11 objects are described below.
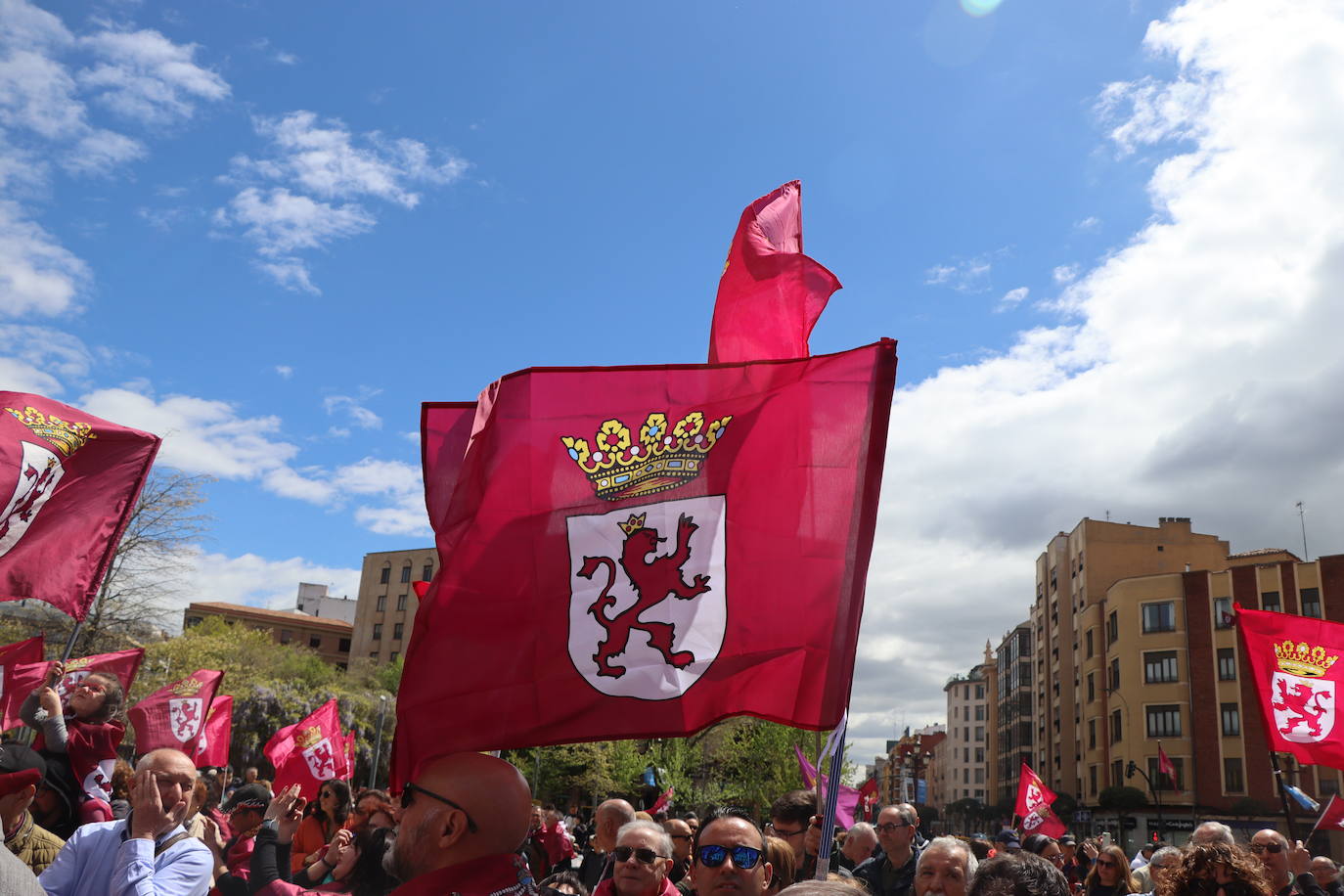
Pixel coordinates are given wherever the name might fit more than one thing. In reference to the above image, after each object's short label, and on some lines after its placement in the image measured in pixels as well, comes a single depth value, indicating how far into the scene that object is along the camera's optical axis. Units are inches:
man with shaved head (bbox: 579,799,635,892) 290.5
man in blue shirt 160.7
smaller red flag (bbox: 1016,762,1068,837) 749.3
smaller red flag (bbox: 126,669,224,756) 492.1
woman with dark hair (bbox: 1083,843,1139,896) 343.9
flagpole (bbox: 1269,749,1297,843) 317.0
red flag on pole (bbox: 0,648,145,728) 392.8
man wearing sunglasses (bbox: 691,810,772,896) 180.1
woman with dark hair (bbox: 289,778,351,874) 316.8
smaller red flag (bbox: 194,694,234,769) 586.6
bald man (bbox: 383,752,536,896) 117.5
